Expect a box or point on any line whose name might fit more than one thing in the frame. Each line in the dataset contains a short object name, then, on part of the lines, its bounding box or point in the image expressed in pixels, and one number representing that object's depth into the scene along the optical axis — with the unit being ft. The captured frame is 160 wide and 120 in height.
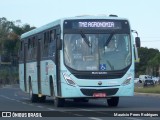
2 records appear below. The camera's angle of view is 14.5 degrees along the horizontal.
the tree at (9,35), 463.42
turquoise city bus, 81.25
